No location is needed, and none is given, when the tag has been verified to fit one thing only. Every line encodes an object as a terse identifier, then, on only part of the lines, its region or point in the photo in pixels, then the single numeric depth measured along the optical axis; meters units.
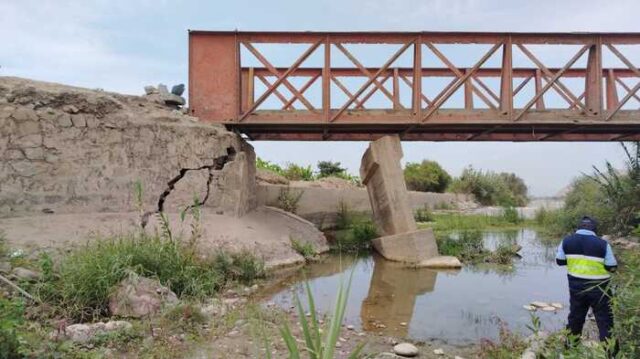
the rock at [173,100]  9.24
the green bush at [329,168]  26.70
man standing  4.05
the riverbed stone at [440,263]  8.92
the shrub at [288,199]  12.42
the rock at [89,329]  3.92
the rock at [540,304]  5.97
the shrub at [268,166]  19.89
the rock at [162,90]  9.34
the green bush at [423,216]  17.30
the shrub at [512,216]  17.27
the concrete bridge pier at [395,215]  9.19
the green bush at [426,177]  28.50
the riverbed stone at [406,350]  4.27
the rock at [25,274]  5.02
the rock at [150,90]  9.40
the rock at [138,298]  4.66
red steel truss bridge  9.19
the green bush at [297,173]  19.93
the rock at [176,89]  9.56
